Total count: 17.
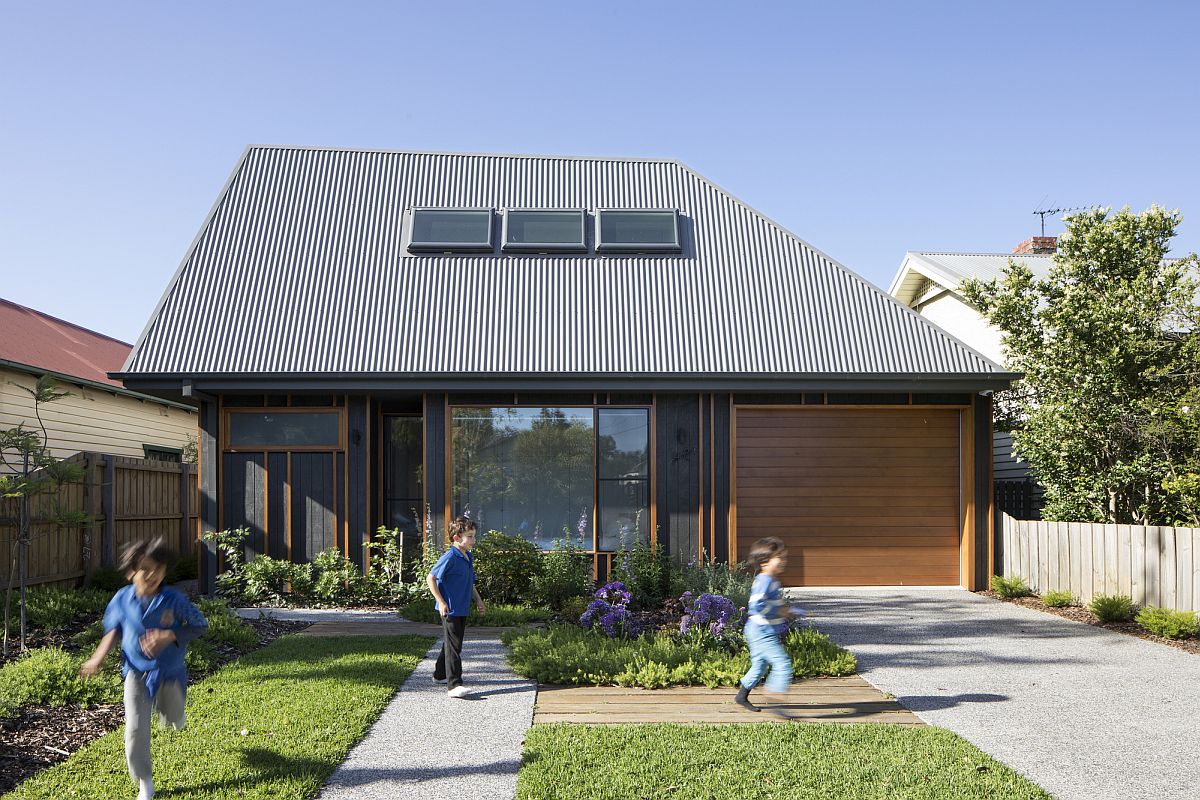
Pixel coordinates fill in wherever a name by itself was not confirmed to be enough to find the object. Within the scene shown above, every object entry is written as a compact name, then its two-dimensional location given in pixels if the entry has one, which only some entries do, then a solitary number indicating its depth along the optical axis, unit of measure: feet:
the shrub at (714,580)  32.65
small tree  27.89
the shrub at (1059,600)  36.40
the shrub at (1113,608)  32.96
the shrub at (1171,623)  29.66
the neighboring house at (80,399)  49.75
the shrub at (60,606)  31.32
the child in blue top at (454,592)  22.09
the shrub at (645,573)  36.19
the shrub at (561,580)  36.27
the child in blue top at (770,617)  19.63
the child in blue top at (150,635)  15.23
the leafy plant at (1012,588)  39.32
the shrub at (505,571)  36.96
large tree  36.88
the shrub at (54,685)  21.56
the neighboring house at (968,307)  47.47
